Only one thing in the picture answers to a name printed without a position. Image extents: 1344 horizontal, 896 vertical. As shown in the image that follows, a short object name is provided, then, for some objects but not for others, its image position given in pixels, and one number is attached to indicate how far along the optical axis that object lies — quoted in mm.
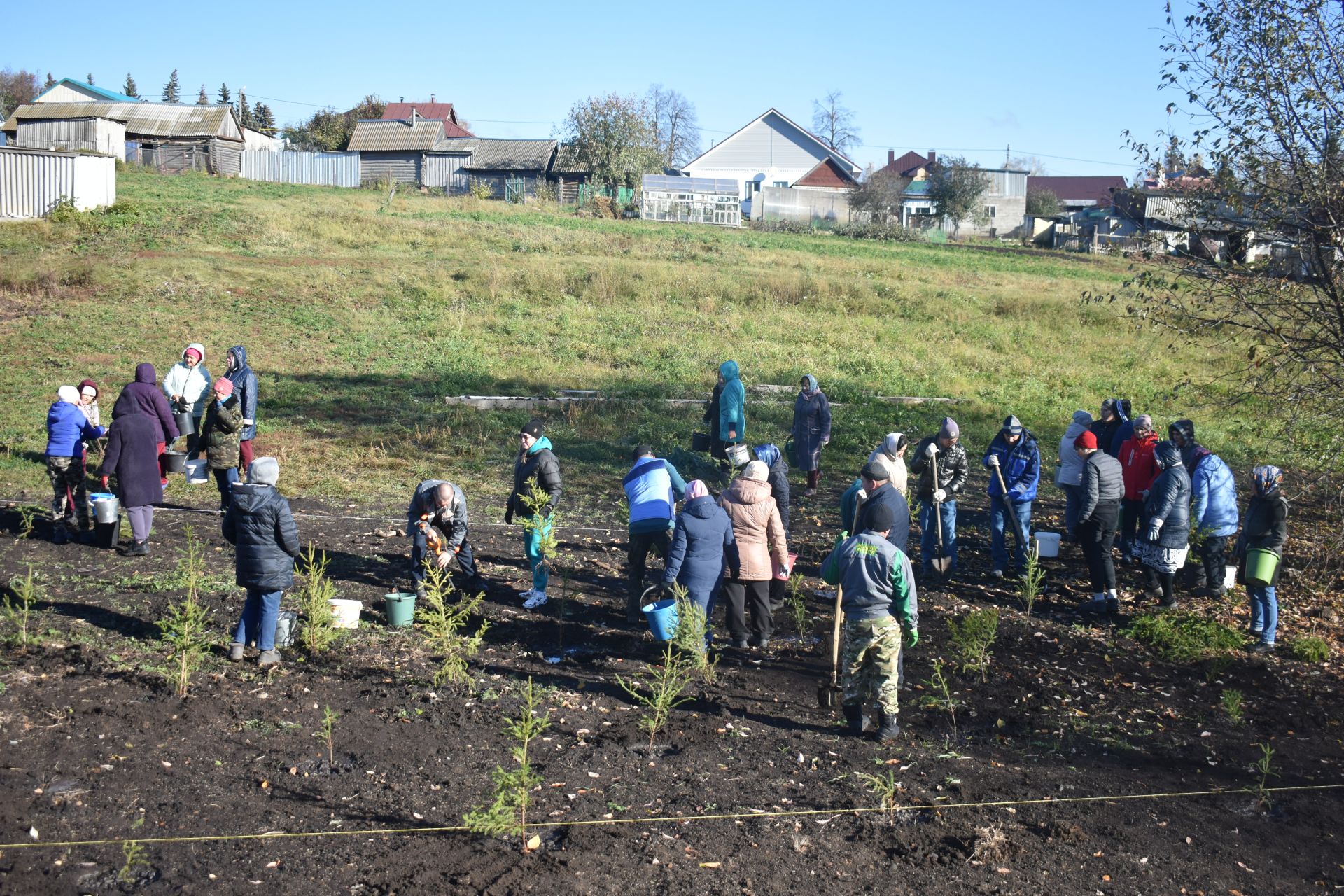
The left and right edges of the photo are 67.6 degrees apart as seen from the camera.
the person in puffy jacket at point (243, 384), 10750
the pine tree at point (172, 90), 100938
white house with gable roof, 66812
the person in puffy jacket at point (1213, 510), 9172
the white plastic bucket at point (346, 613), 7543
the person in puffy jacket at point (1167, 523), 8977
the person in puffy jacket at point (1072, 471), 10234
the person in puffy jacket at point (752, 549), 7746
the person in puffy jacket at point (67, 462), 9227
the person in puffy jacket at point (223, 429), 10266
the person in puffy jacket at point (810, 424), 12930
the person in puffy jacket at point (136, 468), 8906
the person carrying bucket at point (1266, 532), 8227
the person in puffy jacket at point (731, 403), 12008
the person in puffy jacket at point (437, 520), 8375
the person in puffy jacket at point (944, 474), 9727
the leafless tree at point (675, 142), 89125
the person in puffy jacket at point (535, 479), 8523
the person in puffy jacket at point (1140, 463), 10000
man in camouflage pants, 6320
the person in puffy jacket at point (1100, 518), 9078
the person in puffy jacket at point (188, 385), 11758
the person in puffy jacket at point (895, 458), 9156
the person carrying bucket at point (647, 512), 7996
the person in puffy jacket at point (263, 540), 6723
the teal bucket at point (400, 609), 7855
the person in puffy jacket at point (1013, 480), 9727
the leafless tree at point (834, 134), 89500
